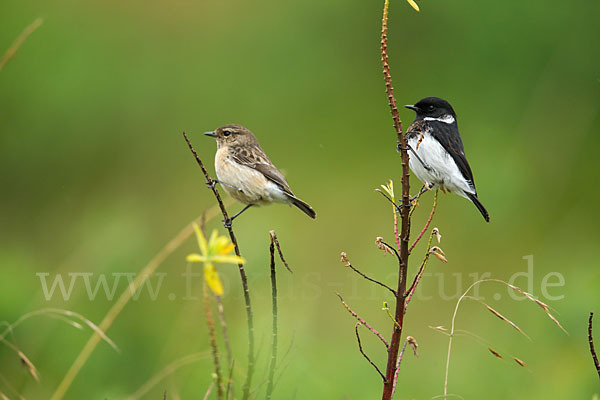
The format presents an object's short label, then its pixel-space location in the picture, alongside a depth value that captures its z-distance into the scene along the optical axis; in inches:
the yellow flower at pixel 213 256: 165.9
